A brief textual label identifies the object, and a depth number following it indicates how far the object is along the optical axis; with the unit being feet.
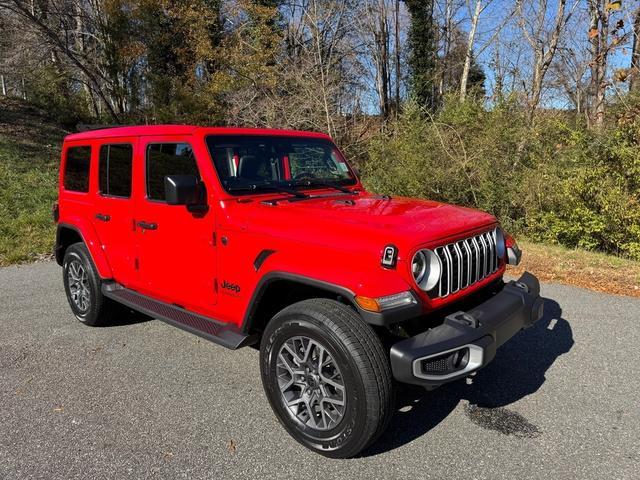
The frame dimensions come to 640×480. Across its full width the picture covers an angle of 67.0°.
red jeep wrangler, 8.44
